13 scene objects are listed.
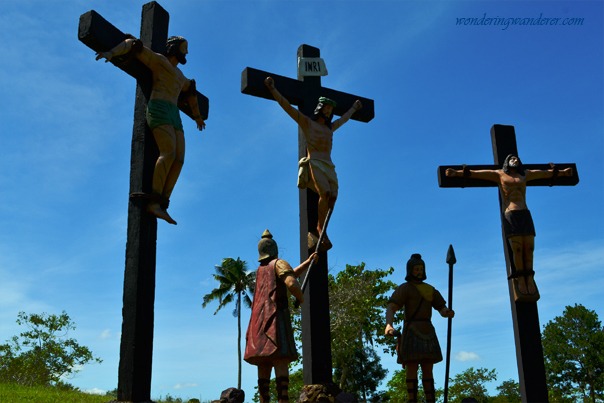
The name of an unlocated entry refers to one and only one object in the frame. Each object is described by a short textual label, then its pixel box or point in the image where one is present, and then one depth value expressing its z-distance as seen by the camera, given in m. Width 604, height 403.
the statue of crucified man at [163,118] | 5.13
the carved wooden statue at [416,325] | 6.49
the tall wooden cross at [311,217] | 6.05
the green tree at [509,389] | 34.94
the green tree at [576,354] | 29.55
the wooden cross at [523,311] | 6.85
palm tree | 30.84
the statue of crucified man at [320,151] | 6.55
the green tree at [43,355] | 27.05
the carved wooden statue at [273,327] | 5.18
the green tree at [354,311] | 22.39
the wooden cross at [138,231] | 4.61
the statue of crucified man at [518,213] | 7.18
